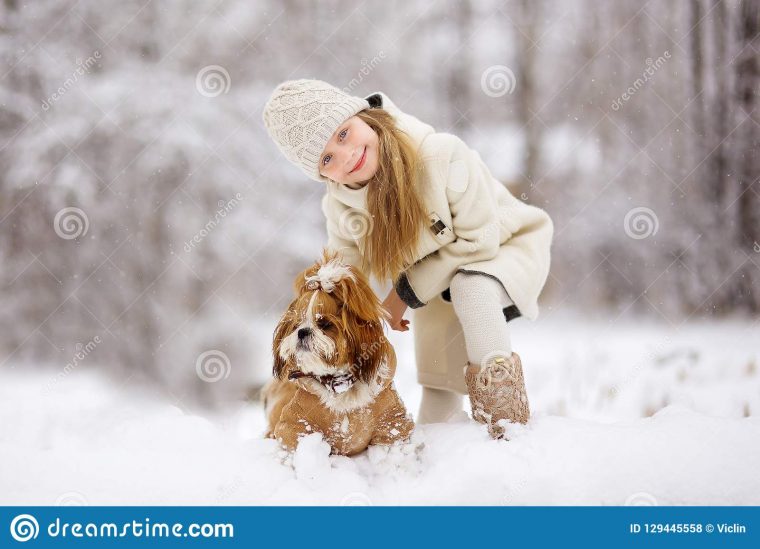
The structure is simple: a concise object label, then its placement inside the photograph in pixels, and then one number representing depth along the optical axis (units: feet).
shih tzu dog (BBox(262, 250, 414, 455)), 11.58
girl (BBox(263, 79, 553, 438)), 12.13
